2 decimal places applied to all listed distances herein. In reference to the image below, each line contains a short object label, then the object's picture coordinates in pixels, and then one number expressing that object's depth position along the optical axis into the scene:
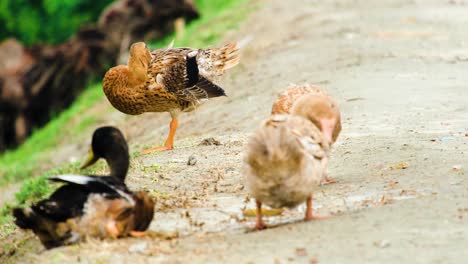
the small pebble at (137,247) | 11.44
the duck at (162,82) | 19.25
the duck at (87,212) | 11.91
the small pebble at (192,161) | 17.31
